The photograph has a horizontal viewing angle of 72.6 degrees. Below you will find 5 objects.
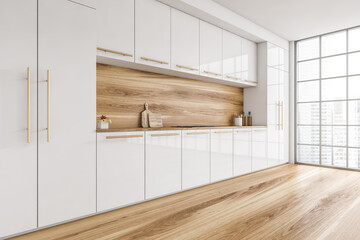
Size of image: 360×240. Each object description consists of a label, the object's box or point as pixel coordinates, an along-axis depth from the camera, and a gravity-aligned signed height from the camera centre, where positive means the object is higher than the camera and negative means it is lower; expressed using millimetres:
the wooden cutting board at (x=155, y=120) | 3281 -4
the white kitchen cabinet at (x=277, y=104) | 4680 +319
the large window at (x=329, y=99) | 4488 +410
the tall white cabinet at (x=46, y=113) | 1882 +52
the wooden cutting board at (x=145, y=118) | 3211 +21
